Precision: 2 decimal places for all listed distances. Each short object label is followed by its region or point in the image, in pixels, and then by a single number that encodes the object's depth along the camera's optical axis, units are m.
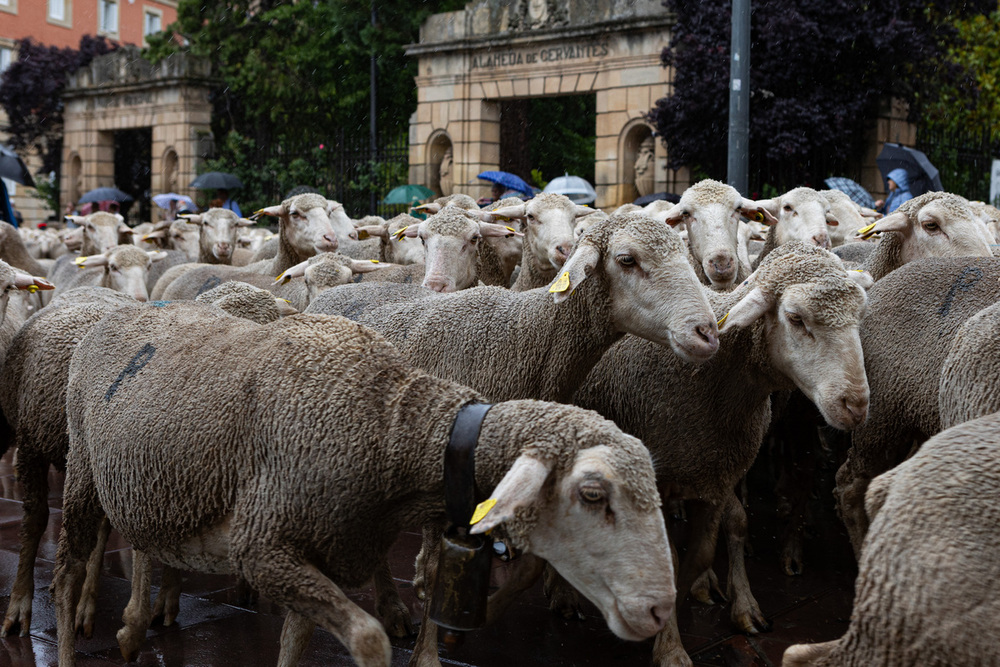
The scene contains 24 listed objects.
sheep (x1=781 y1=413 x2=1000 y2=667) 2.30
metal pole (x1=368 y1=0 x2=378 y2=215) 21.50
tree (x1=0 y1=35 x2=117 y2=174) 33.66
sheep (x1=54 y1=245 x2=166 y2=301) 8.11
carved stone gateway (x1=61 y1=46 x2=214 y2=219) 25.94
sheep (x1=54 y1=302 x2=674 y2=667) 2.75
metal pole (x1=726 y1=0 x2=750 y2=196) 9.59
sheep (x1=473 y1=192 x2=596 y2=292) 6.06
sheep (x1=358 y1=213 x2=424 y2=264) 8.69
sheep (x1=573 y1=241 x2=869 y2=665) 3.95
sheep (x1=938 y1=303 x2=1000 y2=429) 3.50
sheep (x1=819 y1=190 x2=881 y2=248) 8.17
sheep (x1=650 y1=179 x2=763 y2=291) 5.58
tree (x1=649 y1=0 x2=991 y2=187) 14.87
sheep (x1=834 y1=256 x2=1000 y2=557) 4.58
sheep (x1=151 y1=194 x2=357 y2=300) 8.23
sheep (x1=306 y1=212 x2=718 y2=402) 3.98
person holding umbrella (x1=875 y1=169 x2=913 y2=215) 10.95
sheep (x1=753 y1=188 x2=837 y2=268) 6.58
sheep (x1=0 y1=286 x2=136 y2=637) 4.50
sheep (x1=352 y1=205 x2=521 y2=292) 6.38
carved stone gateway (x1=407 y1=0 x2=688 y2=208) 17.02
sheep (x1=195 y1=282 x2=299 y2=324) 4.87
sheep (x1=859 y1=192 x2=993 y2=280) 5.73
